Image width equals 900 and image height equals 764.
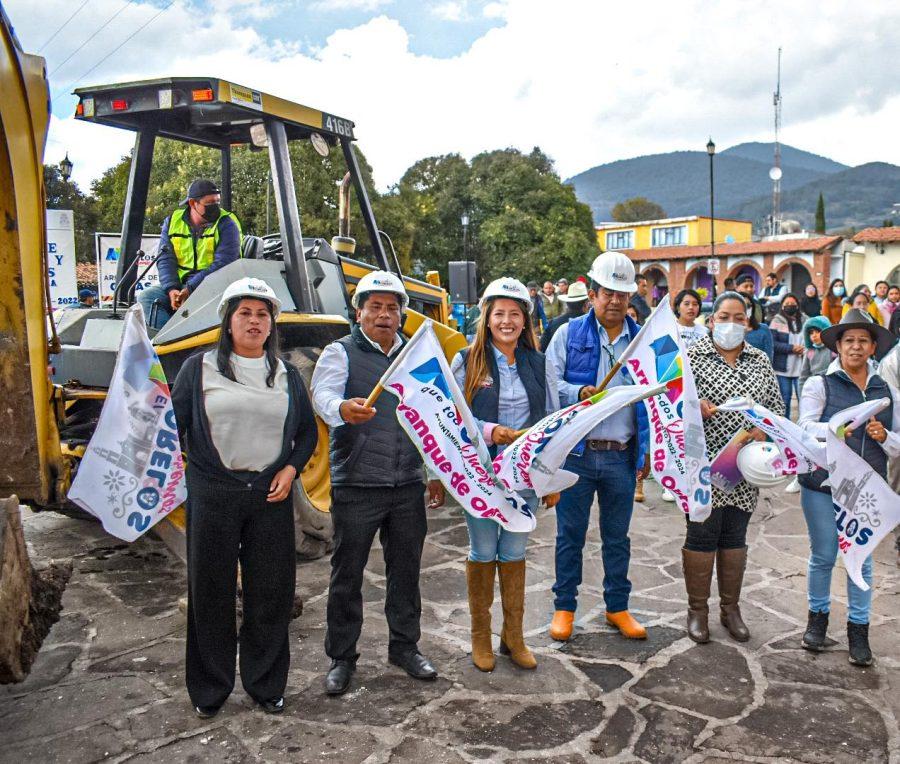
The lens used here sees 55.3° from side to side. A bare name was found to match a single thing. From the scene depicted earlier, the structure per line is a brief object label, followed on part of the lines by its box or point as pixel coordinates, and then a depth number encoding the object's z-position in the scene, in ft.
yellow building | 198.90
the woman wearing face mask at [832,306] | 46.47
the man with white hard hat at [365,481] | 13.38
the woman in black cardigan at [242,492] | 12.25
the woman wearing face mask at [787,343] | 31.99
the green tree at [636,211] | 314.55
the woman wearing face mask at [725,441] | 15.25
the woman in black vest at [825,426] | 14.70
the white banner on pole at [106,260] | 34.04
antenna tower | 200.95
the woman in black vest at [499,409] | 14.24
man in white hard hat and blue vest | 15.31
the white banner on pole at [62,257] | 34.99
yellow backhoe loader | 11.39
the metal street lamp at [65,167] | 56.95
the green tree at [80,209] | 98.94
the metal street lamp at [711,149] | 87.82
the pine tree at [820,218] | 201.78
